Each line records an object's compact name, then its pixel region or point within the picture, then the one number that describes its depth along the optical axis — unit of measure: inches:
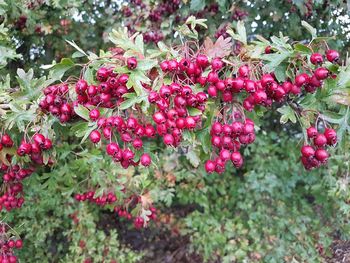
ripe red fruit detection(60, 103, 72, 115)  10.7
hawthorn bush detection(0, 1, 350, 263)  10.0
